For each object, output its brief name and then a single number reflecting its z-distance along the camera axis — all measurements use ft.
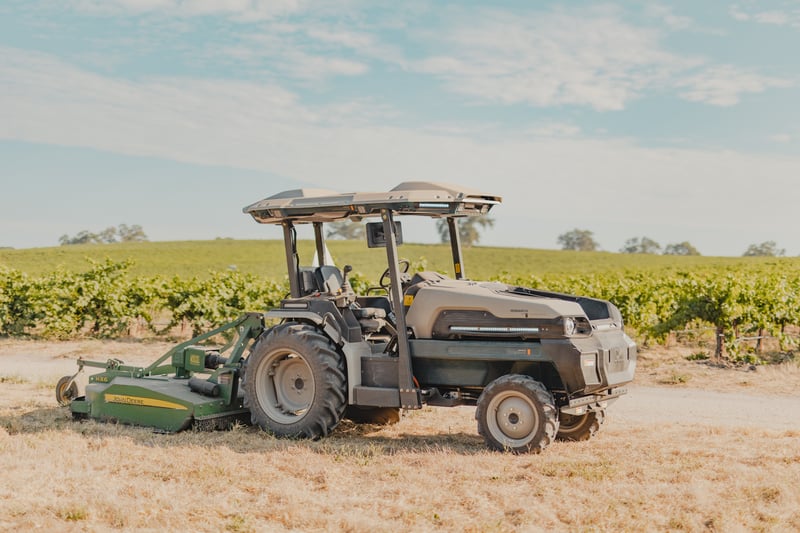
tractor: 25.34
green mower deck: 29.04
